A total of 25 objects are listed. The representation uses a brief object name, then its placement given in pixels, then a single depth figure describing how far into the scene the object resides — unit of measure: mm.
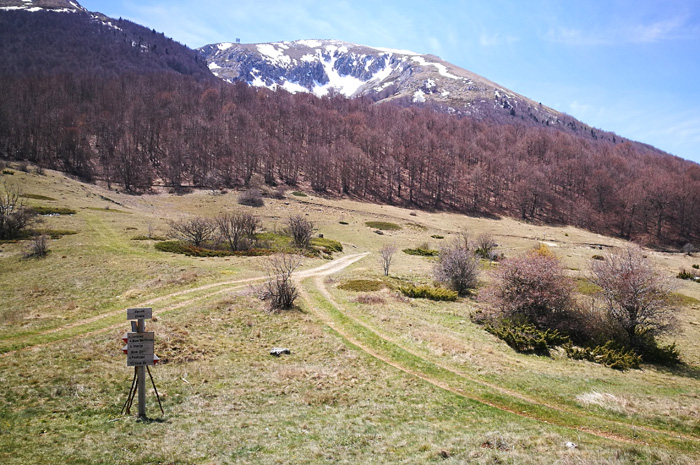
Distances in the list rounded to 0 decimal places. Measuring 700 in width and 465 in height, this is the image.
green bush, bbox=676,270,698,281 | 43878
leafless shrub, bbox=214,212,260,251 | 41312
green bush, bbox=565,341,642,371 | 17828
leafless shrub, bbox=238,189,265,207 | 76688
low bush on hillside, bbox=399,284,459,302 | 28570
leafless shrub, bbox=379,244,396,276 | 35156
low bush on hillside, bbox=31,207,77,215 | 45588
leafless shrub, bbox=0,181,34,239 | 36094
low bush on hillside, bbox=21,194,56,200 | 52644
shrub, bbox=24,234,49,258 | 30172
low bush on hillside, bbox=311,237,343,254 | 44591
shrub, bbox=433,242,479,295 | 31656
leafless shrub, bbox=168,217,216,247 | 40906
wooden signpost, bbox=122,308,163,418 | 9352
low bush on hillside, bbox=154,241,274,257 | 36062
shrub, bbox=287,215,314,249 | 42281
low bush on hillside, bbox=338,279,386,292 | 27844
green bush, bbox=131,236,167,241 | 39700
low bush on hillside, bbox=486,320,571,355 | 19406
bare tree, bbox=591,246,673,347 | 19812
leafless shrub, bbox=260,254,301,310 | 22031
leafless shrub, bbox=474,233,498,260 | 48838
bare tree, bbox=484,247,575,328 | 22547
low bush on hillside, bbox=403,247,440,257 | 50741
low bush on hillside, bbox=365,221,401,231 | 69000
